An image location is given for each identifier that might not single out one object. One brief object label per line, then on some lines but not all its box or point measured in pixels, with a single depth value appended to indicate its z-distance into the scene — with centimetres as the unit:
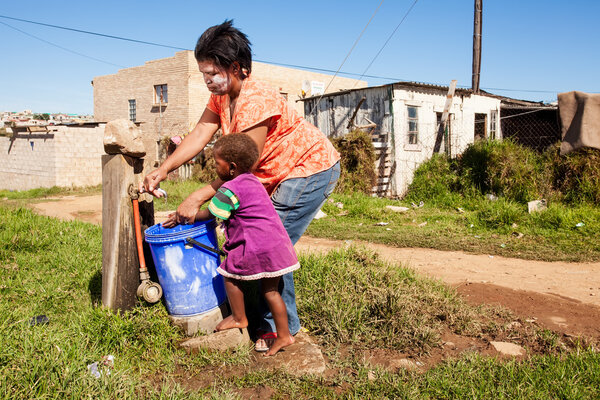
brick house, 2214
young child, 255
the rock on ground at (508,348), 291
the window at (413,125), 1288
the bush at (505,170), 872
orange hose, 303
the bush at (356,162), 1175
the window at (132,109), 2548
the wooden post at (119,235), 303
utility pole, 1326
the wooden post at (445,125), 1223
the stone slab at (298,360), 262
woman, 261
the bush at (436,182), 1045
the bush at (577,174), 792
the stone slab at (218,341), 277
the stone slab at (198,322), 296
